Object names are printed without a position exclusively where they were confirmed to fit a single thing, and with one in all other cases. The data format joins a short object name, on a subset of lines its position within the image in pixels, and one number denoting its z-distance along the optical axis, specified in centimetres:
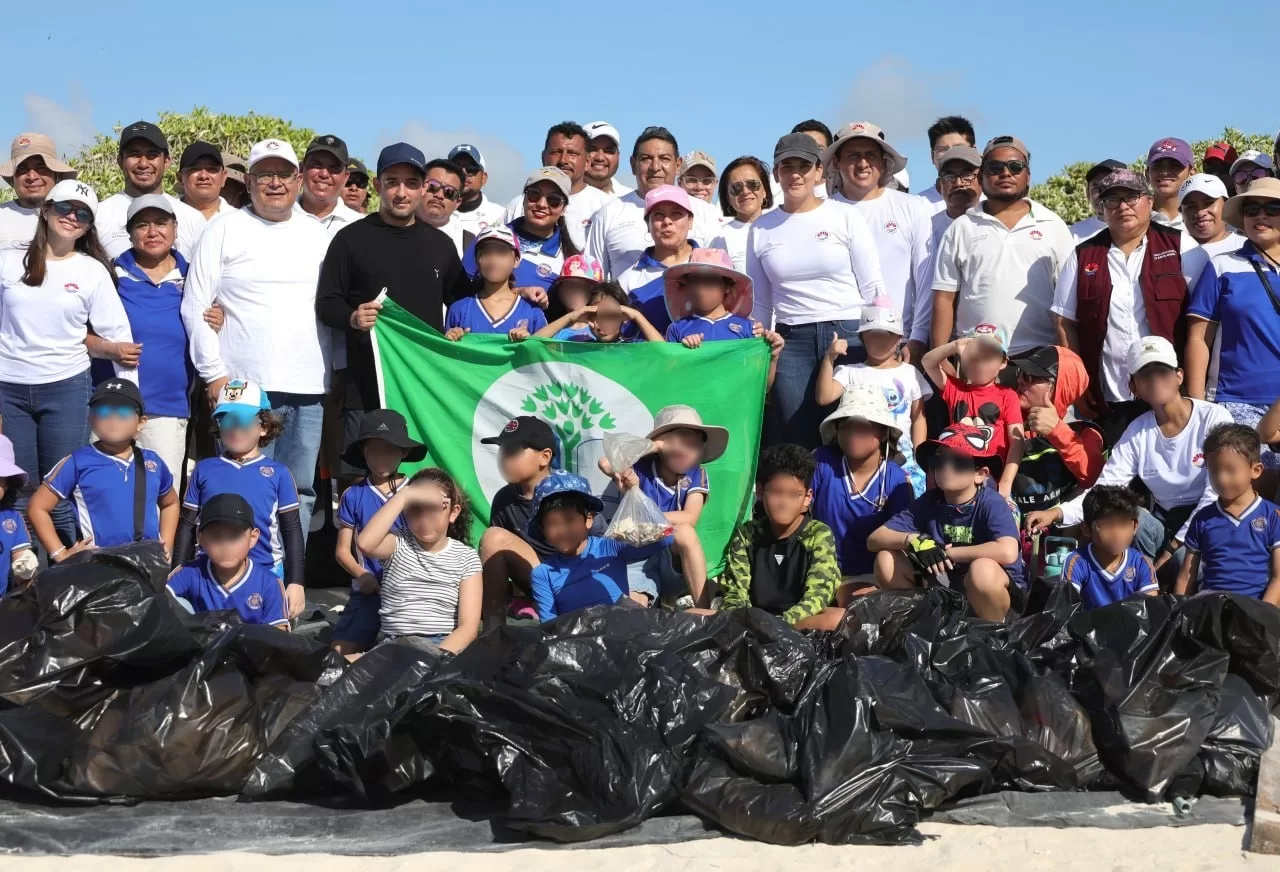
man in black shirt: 710
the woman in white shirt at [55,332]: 664
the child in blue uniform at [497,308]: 719
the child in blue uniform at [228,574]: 570
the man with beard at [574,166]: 832
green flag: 706
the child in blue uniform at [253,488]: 618
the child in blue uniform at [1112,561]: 582
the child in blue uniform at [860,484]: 641
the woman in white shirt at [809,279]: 712
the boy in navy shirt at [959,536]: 585
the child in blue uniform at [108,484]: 611
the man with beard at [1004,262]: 718
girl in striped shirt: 572
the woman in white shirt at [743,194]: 784
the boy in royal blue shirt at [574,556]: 593
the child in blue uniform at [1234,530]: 575
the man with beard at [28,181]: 735
